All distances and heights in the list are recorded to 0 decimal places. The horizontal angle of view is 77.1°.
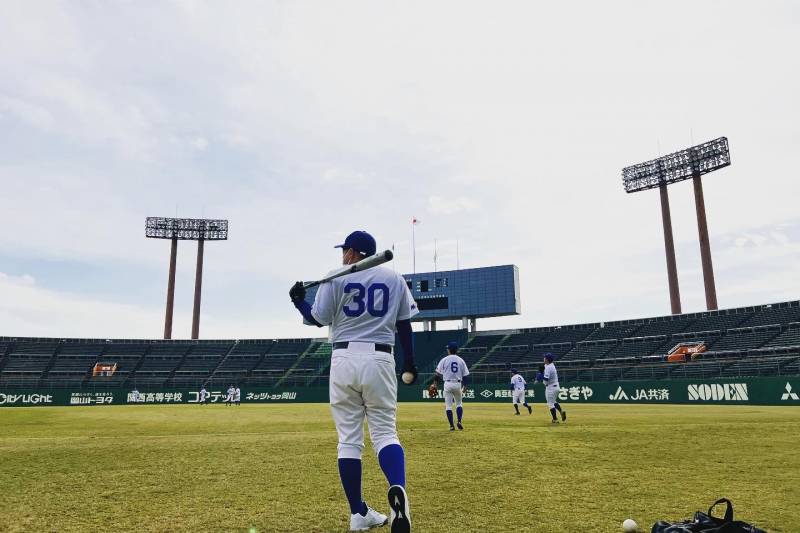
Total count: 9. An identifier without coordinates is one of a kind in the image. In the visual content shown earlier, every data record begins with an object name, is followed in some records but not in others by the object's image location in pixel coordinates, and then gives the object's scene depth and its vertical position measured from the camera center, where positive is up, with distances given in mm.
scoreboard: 52375 +7906
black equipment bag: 3428 -1101
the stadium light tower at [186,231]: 65575 +18476
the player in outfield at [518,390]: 20797 -929
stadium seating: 35219 +1353
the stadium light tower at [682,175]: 49812 +19927
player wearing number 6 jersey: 12547 -175
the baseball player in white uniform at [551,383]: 15281 -500
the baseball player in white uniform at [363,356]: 4168 +107
